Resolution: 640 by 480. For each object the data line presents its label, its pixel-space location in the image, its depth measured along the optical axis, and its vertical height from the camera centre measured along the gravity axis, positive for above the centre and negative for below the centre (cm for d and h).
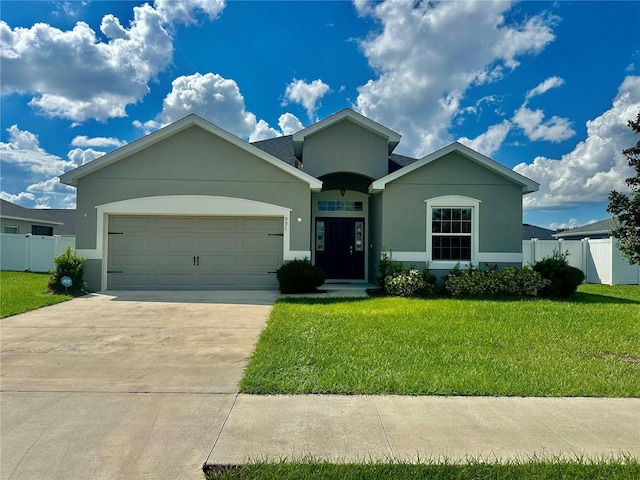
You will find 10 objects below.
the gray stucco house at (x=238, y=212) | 1202 +120
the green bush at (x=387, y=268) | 1161 -56
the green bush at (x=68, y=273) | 1106 -81
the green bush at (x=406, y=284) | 1095 -100
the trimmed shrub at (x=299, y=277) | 1148 -87
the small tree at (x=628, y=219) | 746 +71
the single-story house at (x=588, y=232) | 2328 +141
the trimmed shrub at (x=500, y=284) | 1127 -100
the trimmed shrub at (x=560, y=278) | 1139 -80
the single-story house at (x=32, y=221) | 2409 +174
